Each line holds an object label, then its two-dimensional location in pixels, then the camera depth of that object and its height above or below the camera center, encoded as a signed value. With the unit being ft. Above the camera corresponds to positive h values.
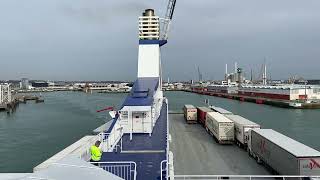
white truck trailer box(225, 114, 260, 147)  55.90 -12.23
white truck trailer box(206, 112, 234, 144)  61.49 -13.40
